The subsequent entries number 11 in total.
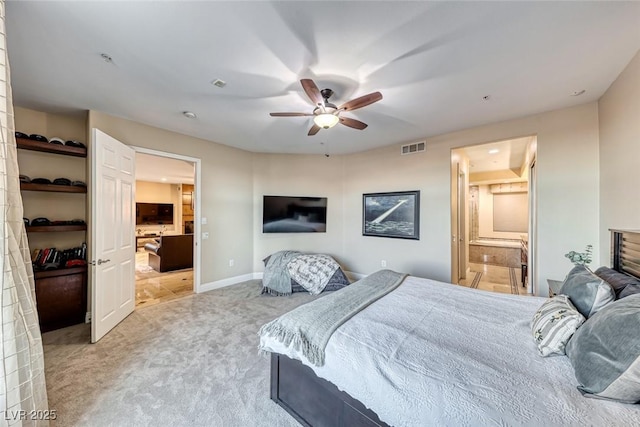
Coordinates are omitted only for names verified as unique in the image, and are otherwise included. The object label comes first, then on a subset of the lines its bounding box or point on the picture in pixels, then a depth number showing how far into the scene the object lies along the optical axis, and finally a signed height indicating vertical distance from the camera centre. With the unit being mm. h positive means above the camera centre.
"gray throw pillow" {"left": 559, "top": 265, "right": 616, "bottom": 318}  1391 -481
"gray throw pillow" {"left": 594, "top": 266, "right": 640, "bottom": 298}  1485 -448
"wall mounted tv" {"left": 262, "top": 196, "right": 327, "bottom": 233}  4953 +2
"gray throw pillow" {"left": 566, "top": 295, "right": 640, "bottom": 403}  904 -575
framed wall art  4328 +3
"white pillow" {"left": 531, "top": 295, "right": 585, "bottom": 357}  1254 -619
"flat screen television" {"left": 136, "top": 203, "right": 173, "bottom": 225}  8492 +36
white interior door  2637 -229
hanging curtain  1312 -541
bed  964 -757
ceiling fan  2104 +1043
